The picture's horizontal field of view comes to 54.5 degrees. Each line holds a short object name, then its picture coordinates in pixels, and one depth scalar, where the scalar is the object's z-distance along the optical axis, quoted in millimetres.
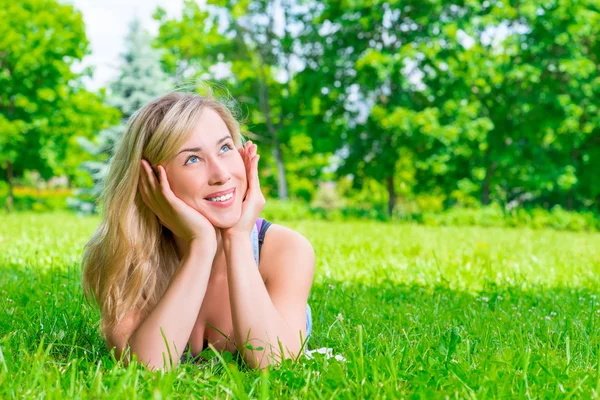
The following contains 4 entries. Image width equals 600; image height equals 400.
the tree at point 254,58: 23984
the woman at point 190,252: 2344
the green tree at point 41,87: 19453
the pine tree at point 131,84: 20422
